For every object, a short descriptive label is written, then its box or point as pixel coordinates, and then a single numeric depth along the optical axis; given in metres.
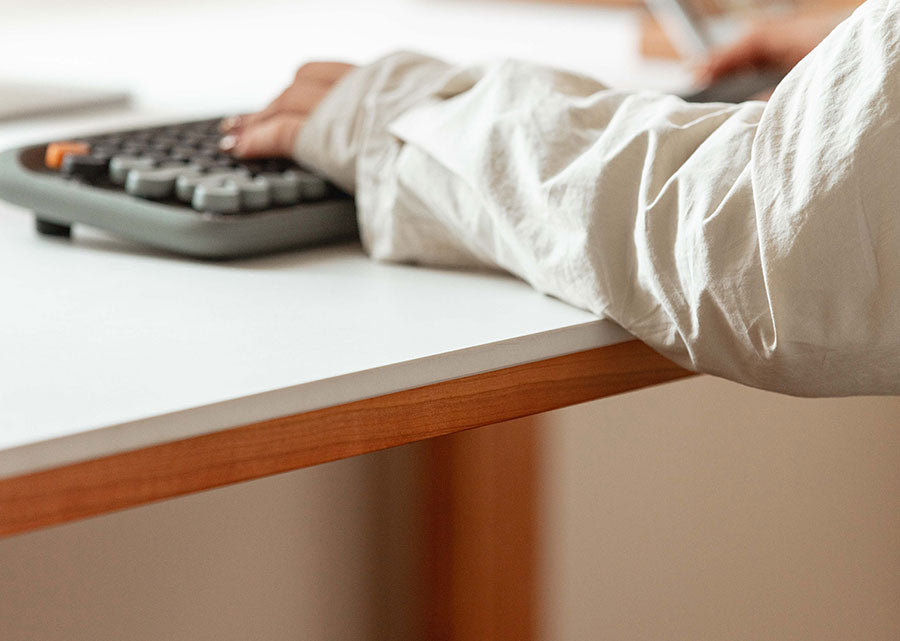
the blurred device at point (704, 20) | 2.33
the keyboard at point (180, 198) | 1.20
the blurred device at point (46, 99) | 1.74
